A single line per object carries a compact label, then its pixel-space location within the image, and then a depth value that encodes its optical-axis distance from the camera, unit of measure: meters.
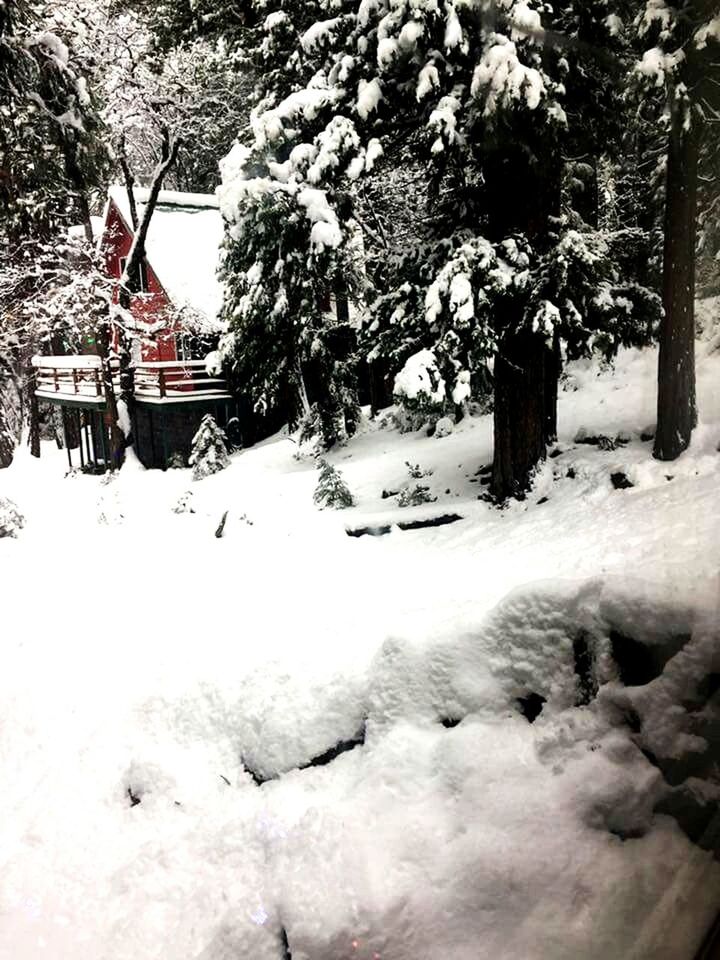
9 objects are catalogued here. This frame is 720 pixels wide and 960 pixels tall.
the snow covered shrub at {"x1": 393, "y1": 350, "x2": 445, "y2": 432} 5.93
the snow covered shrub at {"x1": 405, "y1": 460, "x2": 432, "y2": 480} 8.22
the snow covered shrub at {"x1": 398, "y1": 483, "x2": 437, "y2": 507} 7.77
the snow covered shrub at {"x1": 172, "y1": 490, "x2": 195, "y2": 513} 9.80
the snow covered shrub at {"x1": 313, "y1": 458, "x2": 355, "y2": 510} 8.04
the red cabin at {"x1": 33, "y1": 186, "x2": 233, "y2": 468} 12.27
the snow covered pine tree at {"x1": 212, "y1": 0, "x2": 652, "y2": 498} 5.29
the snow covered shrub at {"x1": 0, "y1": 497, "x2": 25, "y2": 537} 9.81
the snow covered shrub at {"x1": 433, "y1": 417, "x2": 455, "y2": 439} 8.94
